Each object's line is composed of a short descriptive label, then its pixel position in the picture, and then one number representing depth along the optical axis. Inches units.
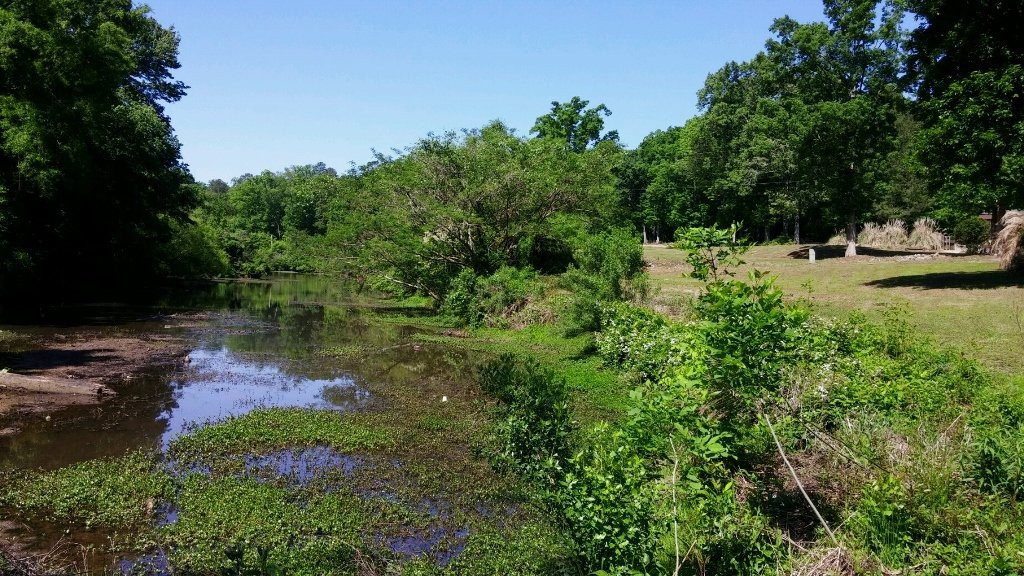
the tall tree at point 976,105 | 747.7
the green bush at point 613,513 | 192.2
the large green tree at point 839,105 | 1316.4
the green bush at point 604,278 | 756.0
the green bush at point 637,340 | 422.9
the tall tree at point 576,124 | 2295.8
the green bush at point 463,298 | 1079.0
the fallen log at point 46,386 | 520.4
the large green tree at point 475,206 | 1109.1
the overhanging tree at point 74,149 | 842.2
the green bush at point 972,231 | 1322.6
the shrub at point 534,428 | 309.4
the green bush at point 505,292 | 1011.9
